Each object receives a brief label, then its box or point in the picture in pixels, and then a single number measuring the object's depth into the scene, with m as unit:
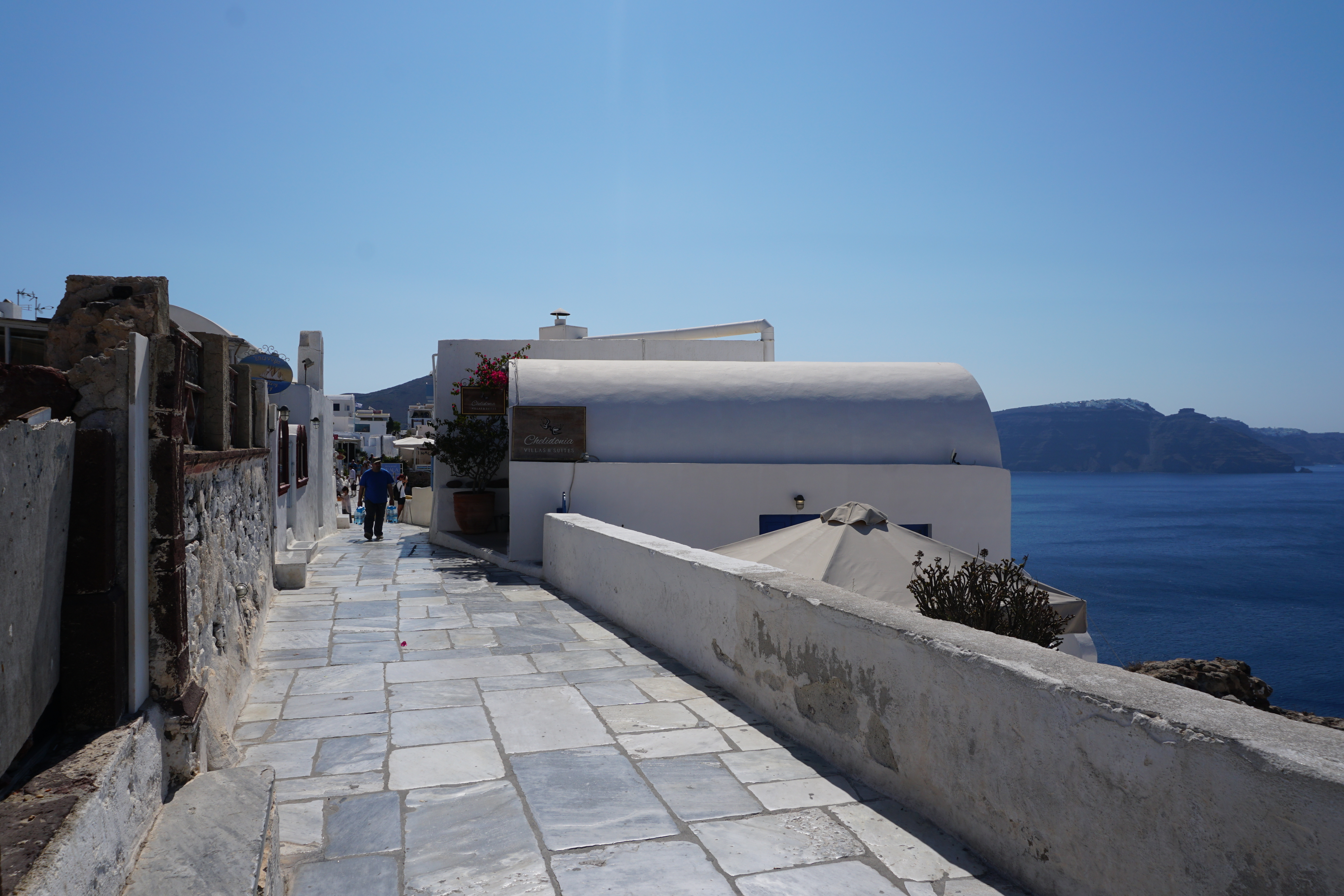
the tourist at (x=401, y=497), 23.28
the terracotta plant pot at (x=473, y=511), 13.56
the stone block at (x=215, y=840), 2.26
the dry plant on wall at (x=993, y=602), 5.62
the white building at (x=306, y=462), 10.66
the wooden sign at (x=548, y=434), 11.52
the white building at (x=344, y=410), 71.38
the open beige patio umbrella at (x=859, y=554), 7.02
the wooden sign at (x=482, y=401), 12.59
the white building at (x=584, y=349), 13.99
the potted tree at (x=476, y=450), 13.10
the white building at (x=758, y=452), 11.78
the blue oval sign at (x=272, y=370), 11.59
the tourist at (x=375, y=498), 14.59
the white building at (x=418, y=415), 61.27
